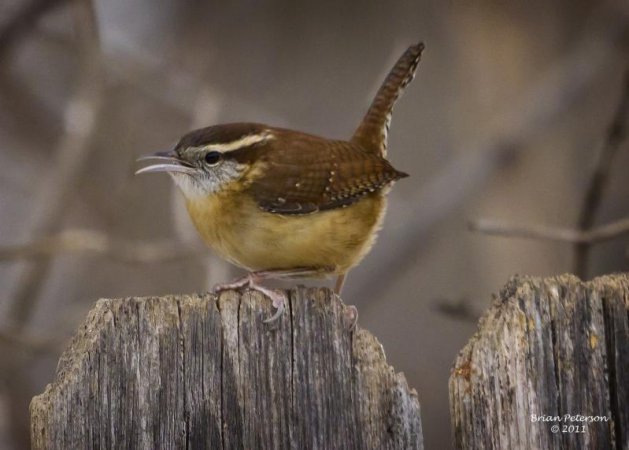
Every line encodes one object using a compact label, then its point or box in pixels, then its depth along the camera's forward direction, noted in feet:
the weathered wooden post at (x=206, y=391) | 15.03
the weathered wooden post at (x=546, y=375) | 15.06
